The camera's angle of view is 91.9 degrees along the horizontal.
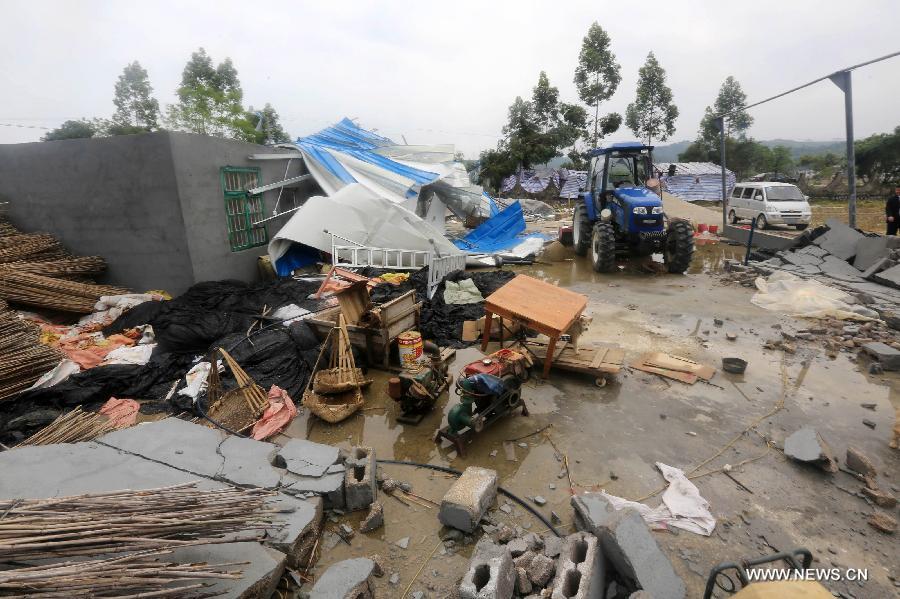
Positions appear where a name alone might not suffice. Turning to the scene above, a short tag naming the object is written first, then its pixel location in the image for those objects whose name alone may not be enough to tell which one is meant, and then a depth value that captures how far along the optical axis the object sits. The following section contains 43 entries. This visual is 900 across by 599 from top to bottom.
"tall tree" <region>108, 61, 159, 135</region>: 29.92
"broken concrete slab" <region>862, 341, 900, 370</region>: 5.38
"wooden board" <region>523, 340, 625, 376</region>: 5.34
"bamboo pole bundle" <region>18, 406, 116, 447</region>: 3.99
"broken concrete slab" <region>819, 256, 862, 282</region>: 8.65
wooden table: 5.04
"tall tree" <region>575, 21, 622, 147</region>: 25.66
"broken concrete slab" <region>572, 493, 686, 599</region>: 2.51
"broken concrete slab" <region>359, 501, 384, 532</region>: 3.30
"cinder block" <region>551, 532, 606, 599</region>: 2.50
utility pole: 8.96
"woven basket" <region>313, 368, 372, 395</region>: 4.90
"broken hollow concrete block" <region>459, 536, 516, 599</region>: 2.48
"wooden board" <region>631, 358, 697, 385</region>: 5.32
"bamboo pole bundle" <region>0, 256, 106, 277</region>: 7.17
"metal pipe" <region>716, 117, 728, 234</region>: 12.48
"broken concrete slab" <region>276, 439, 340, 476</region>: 3.57
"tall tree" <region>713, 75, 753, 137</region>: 34.88
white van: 14.05
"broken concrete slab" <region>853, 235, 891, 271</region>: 8.72
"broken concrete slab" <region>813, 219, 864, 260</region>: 9.42
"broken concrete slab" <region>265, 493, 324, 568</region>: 2.88
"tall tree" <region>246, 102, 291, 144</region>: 29.53
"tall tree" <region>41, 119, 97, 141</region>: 25.92
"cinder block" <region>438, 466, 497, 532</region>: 3.20
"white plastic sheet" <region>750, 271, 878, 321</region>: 7.05
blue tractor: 9.68
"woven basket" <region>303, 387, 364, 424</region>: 4.72
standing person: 10.17
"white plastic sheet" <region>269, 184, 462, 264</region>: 9.46
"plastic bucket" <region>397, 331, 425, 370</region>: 5.58
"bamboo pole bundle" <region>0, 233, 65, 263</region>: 7.40
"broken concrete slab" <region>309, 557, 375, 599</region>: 2.52
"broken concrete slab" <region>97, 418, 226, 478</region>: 3.50
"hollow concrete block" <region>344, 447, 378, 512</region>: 3.46
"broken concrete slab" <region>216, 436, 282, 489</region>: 3.40
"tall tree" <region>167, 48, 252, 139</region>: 25.80
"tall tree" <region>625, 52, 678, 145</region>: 29.61
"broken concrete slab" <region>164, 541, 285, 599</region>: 2.31
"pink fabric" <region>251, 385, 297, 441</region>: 4.59
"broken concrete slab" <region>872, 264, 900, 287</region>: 7.93
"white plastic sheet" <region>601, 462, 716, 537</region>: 3.21
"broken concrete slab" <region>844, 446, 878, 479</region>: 3.60
